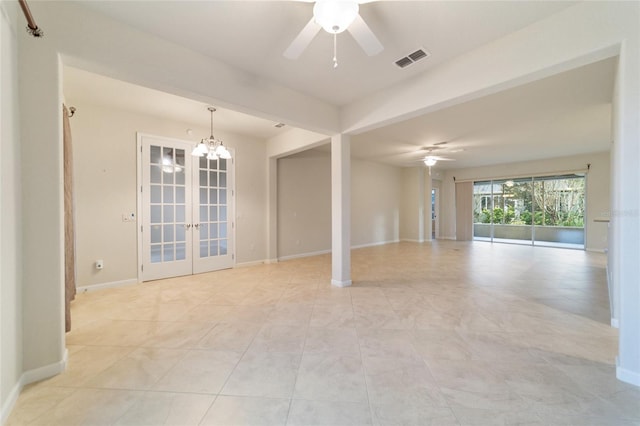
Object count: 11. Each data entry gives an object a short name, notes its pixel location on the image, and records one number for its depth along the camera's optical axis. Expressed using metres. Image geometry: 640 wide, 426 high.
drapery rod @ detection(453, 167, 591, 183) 7.28
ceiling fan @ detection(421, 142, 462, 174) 6.29
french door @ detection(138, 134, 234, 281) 4.38
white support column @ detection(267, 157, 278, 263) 5.96
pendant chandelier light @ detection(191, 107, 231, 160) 4.00
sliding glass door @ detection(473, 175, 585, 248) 8.02
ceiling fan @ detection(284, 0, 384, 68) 1.57
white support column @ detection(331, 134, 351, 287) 4.01
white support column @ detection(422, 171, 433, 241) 9.48
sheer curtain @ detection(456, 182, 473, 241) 9.59
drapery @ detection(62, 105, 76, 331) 2.41
